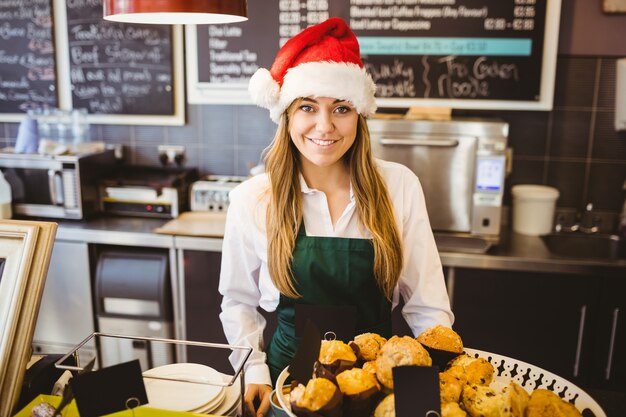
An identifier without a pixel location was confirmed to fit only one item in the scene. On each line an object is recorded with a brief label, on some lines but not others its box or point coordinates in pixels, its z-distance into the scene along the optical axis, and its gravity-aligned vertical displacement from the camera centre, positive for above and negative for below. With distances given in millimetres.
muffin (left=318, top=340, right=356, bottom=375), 998 -413
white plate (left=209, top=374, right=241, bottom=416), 1163 -583
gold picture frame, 1143 -364
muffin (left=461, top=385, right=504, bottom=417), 902 -437
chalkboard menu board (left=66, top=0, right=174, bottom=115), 3406 +238
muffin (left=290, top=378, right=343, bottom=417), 888 -431
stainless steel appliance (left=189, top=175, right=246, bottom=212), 3211 -470
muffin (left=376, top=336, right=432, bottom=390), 957 -393
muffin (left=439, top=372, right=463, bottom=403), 942 -436
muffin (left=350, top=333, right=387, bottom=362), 1052 -416
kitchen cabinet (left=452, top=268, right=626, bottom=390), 2641 -920
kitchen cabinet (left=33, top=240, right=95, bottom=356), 3057 -986
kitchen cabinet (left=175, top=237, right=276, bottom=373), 2916 -924
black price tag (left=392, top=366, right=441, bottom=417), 883 -410
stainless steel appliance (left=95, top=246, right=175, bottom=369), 3000 -976
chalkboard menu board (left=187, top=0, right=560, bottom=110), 3019 +349
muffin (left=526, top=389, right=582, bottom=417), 892 -438
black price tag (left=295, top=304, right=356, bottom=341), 1346 -467
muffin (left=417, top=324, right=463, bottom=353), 1046 -399
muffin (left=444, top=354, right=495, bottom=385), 980 -427
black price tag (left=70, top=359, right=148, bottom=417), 958 -454
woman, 1600 -315
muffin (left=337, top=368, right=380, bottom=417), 935 -437
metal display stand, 1005 -445
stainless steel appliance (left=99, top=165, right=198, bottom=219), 3191 -475
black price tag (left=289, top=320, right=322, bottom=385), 974 -402
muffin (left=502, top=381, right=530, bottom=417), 906 -439
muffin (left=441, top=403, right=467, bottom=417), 902 -448
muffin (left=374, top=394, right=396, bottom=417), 915 -455
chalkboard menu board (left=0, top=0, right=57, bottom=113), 3504 +283
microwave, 3090 -408
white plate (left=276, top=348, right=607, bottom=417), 963 -469
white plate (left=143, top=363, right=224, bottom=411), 1106 -545
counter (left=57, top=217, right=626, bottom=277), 2611 -638
